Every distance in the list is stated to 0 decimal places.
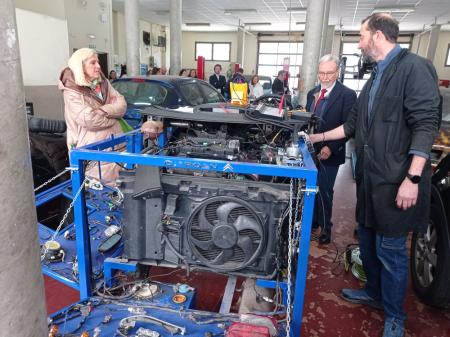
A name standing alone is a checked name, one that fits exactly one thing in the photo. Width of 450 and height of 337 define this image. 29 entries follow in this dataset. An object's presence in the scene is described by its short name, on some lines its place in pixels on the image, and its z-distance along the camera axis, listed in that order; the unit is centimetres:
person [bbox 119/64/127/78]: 1200
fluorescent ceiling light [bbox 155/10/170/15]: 1468
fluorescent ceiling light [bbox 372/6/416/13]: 1215
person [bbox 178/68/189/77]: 1152
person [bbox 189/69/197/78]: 1168
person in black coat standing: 176
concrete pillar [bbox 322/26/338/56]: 1609
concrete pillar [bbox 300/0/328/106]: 757
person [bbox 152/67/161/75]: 1109
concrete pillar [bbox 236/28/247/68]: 1952
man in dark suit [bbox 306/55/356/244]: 298
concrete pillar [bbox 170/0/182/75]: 1178
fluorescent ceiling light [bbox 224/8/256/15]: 1350
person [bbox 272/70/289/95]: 932
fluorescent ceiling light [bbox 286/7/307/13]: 1242
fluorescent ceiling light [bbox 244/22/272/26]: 1700
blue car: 479
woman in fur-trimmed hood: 254
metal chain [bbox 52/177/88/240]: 180
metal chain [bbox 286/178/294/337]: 160
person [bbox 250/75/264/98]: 886
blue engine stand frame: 161
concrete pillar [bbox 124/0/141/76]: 951
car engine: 179
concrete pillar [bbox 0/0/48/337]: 74
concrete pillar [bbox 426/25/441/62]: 1634
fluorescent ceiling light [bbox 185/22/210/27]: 1766
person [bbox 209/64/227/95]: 1096
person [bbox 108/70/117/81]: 930
